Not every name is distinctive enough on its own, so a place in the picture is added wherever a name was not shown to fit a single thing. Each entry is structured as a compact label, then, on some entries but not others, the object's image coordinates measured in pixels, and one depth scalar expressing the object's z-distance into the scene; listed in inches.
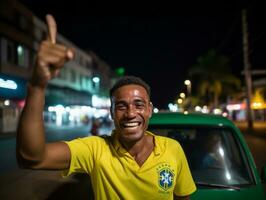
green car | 79.3
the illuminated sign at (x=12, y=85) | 451.0
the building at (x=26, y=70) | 743.1
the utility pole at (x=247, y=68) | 723.6
